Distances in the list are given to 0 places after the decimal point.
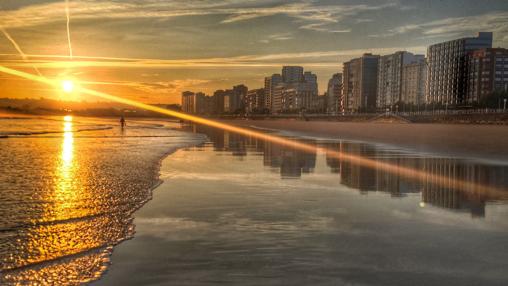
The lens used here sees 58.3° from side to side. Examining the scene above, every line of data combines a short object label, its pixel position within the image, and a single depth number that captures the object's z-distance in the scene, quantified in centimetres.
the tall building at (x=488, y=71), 18300
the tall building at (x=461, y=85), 19736
